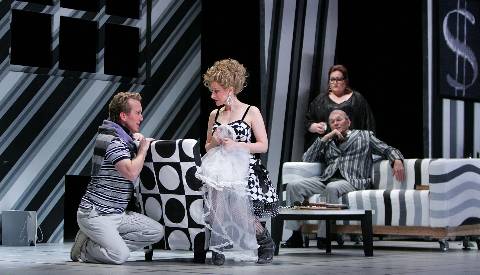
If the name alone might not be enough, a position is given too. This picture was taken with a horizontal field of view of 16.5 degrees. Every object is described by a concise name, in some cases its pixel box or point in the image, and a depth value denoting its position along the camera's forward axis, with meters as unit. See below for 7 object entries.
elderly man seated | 13.95
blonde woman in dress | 9.47
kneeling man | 9.47
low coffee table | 11.49
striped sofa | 12.82
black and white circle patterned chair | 9.61
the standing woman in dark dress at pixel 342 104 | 15.27
